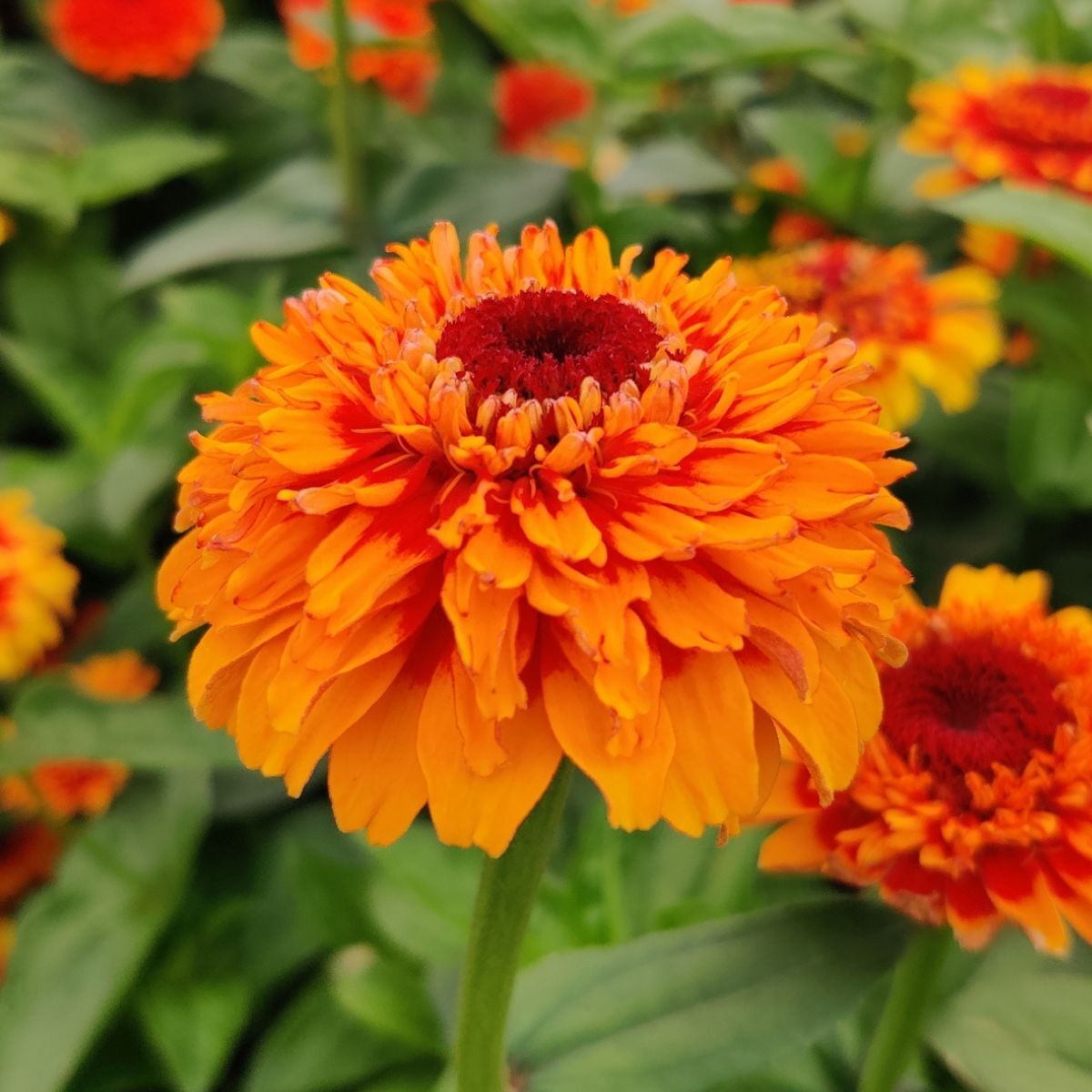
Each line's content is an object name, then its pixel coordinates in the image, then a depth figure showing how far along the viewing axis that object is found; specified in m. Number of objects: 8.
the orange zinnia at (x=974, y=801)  0.24
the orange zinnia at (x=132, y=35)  0.49
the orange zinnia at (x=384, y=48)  0.45
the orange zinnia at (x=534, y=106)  0.56
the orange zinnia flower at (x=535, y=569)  0.21
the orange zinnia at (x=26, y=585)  0.34
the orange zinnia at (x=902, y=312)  0.34
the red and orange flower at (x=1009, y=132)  0.37
